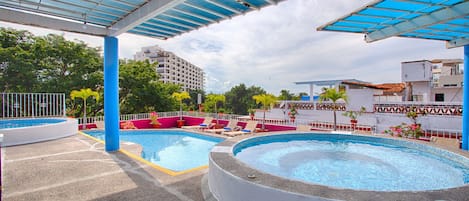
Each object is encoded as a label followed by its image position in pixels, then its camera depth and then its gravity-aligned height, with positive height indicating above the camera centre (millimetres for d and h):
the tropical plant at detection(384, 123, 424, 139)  9914 -1337
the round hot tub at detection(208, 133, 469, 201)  2973 -1513
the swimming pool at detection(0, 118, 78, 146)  8179 -1169
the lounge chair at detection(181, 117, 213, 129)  14930 -1502
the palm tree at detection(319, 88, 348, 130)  13297 +353
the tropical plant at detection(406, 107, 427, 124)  11706 -715
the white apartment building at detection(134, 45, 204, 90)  79938 +12907
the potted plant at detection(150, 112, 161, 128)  16188 -1397
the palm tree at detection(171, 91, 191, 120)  19875 +449
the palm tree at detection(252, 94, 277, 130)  15469 +90
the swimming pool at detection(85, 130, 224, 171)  8695 -2132
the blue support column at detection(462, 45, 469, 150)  7164 -50
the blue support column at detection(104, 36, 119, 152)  7094 +224
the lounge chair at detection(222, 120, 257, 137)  12633 -1625
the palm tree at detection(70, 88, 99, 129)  14465 +449
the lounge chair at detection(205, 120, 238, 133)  13486 -1628
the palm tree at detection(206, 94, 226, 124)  19812 +281
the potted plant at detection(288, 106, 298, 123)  17727 -941
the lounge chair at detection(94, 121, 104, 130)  13023 -1337
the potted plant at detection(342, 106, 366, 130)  13510 -853
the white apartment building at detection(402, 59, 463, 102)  18703 +1516
